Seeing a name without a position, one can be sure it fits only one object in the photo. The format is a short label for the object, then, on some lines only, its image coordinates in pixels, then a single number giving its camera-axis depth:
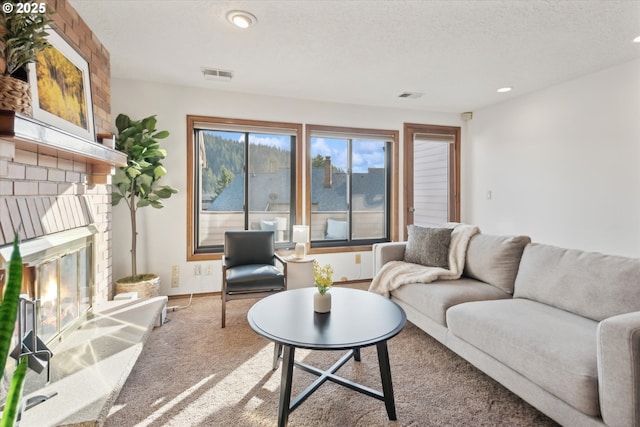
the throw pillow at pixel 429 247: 2.96
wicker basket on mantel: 1.34
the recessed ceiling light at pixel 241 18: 2.22
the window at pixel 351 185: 4.33
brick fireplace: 1.48
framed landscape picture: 1.77
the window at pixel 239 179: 3.81
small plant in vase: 1.94
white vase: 1.94
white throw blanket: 2.75
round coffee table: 1.58
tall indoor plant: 3.11
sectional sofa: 1.30
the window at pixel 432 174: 4.63
